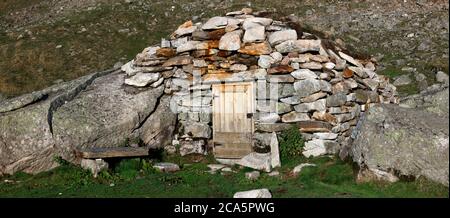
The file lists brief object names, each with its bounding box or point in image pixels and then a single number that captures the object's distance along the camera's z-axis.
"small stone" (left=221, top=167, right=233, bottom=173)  14.93
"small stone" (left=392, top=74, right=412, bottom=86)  24.77
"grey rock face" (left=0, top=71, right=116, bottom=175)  15.35
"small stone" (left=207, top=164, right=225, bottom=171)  15.22
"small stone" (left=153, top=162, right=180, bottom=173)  15.09
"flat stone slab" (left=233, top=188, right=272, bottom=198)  11.91
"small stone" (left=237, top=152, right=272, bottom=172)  14.73
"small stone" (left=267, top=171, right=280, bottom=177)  14.17
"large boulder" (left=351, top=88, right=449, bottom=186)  12.03
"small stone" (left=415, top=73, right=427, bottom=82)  24.81
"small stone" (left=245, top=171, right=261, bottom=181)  13.80
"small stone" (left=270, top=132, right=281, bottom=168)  14.94
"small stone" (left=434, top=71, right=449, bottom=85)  23.92
